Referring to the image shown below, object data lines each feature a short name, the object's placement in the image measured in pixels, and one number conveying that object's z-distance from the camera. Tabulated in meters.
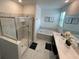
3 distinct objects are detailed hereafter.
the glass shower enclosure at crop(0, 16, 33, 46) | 1.27
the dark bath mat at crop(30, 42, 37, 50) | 2.04
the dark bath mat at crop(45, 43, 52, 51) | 2.05
